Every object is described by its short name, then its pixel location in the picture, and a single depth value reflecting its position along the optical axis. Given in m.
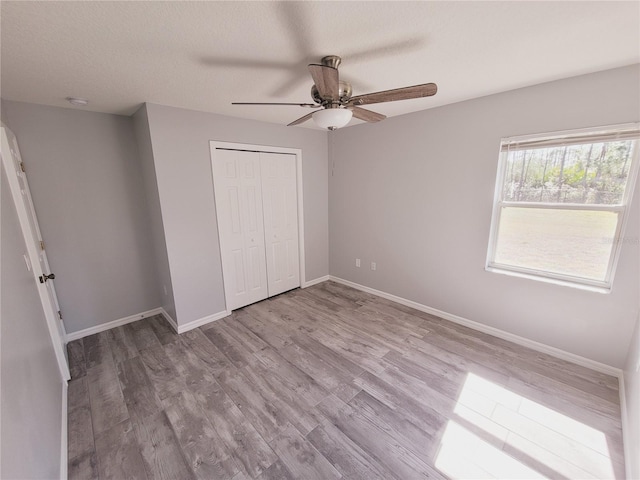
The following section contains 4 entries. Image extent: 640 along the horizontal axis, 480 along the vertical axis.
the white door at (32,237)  1.86
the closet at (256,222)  3.09
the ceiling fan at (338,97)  1.52
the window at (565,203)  2.01
